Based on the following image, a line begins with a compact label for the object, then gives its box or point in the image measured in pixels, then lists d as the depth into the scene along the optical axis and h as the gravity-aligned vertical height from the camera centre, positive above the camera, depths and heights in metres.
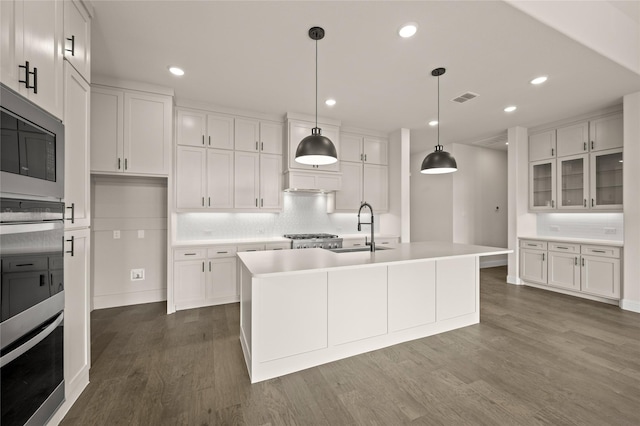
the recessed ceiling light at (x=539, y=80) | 3.16 +1.57
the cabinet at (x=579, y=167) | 4.03 +0.74
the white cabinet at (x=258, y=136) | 4.24 +1.23
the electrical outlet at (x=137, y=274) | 3.83 -0.86
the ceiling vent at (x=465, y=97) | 3.65 +1.59
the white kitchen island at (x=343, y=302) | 2.16 -0.82
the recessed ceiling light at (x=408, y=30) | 2.31 +1.58
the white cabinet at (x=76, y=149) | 1.82 +0.46
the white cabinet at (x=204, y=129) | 3.91 +1.23
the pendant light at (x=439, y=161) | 3.04 +0.59
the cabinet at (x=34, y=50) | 1.28 +0.87
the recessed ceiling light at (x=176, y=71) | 3.03 +1.60
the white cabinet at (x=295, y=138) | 4.36 +1.20
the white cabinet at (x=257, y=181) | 4.25 +0.51
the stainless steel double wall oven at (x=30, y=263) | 1.27 -0.26
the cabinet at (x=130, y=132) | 3.25 +1.00
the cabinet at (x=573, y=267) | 3.90 -0.85
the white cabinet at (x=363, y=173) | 5.00 +0.75
